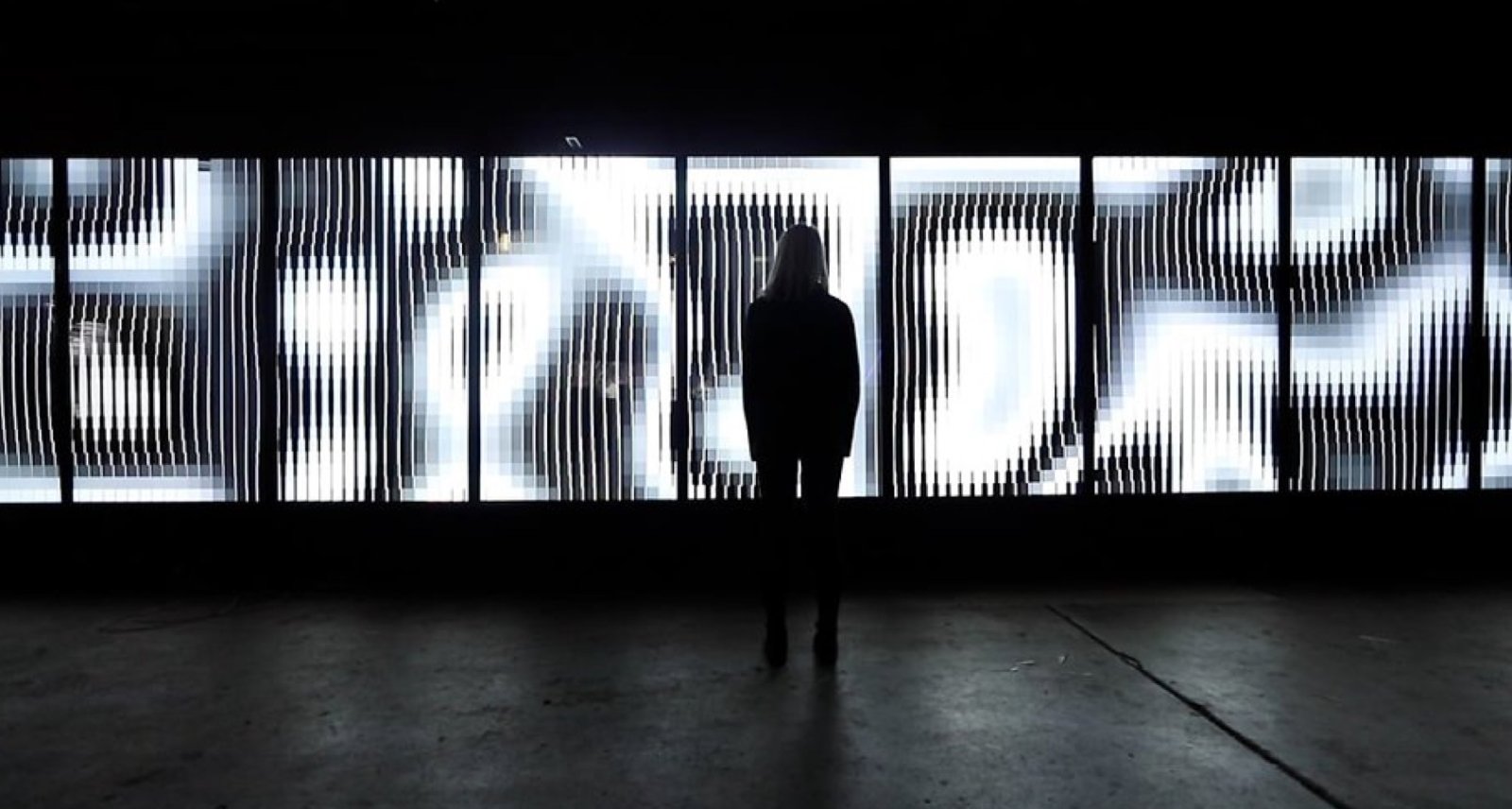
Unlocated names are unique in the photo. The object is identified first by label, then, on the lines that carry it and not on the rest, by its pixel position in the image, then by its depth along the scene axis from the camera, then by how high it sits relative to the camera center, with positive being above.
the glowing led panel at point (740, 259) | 5.59 +0.86
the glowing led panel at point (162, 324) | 5.50 +0.47
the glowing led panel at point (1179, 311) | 5.67 +0.53
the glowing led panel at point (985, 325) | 5.62 +0.44
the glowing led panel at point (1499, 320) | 5.77 +0.47
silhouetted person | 3.78 -0.04
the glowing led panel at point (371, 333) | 5.55 +0.41
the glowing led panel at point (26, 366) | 5.51 +0.22
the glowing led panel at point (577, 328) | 5.52 +0.43
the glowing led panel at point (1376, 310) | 5.69 +0.53
